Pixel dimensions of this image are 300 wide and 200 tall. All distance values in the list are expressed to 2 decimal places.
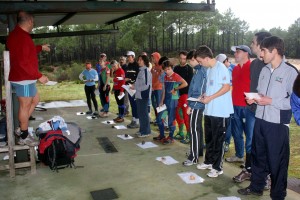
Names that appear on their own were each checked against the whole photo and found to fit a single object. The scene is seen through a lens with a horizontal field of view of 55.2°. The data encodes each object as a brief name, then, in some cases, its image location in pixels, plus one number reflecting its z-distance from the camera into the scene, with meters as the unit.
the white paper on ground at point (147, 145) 6.18
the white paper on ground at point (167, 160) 5.21
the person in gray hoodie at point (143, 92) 6.73
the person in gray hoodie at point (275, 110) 3.37
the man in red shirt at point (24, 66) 4.27
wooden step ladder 4.50
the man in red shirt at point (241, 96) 4.55
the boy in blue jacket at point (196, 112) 4.77
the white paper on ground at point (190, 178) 4.36
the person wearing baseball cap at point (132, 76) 7.96
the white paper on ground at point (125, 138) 6.89
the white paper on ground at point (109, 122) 8.57
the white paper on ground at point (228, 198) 3.80
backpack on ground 4.84
